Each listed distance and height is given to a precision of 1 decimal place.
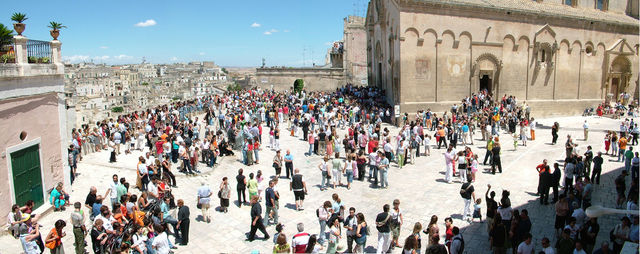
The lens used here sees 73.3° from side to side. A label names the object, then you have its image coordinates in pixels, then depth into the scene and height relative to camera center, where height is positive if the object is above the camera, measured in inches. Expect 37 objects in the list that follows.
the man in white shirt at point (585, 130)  871.1 -107.8
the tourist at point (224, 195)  497.7 -135.1
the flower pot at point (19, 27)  497.4 +60.6
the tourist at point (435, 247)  323.0 -127.9
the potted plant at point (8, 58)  479.5 +24.1
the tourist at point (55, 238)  359.6 -133.9
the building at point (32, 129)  457.7 -57.0
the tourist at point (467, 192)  459.2 -121.8
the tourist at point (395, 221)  405.2 -135.6
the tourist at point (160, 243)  359.9 -136.6
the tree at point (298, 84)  1872.5 -27.8
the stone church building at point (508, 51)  1093.1 +72.6
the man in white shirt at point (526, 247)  342.3 -135.2
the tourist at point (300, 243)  345.4 -131.7
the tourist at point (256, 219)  430.8 -141.2
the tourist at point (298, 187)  504.1 -127.5
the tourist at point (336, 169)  592.1 -126.4
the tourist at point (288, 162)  619.8 -120.9
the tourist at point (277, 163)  619.8 -121.7
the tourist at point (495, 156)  647.8 -120.0
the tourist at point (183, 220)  422.3 -138.6
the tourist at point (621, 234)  360.8 -132.4
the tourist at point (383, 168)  592.7 -125.5
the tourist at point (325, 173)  580.2 -128.8
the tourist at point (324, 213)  414.8 -130.7
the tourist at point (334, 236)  383.0 -141.2
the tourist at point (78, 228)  382.9 -133.2
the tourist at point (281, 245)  331.9 -129.3
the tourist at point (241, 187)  516.5 -132.7
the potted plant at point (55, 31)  550.9 +62.2
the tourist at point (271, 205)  463.8 -138.7
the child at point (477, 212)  466.6 -146.5
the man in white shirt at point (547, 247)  333.4 -131.6
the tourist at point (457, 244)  344.5 -133.4
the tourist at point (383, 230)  387.9 -137.6
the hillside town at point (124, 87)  3341.5 -90.7
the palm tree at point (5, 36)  500.1 +50.8
